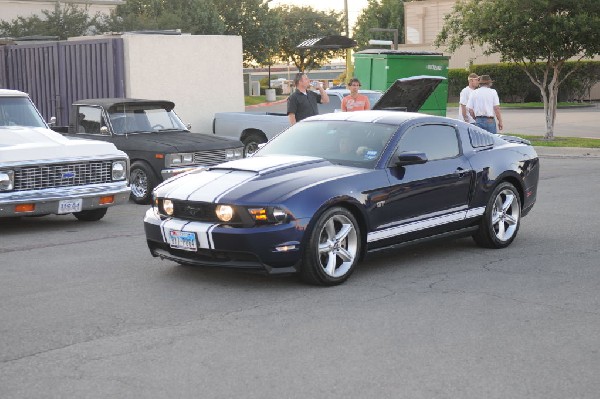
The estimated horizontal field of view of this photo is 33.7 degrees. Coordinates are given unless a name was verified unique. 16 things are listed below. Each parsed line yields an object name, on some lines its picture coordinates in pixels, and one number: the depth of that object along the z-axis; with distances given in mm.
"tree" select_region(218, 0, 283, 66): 58625
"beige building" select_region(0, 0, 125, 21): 44762
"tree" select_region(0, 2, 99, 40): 42375
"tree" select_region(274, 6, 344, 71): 69375
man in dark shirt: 14578
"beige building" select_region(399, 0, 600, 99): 60538
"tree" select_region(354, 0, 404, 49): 77275
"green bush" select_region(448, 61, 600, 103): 48156
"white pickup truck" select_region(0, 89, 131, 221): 11414
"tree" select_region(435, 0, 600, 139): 24141
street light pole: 34150
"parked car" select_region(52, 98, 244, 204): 14234
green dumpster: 27391
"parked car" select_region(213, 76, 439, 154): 17781
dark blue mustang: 8008
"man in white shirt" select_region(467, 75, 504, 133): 17703
